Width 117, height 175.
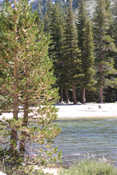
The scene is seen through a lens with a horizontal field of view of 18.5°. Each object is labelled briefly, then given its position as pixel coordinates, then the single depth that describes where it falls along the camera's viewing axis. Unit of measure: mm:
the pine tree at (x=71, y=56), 52156
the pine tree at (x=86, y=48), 51594
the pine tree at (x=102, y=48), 51969
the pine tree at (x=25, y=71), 12367
